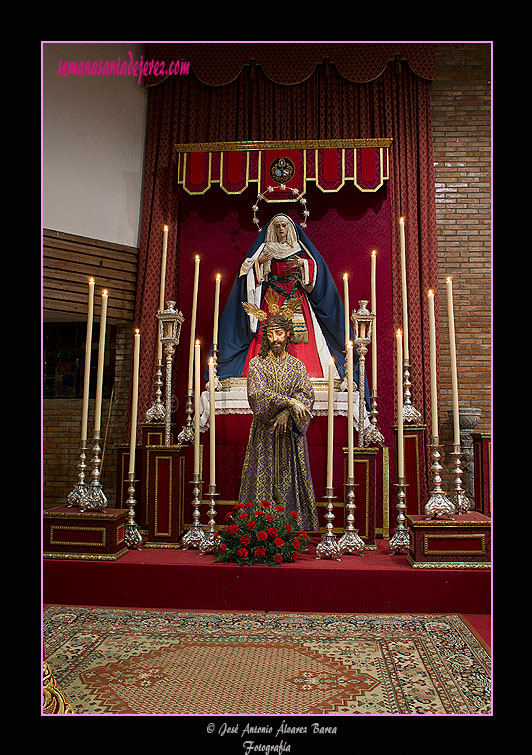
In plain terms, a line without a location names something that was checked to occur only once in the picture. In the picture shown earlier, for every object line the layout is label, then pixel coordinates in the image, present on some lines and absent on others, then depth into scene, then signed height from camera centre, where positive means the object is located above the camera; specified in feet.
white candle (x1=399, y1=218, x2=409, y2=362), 14.76 +2.60
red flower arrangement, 11.39 -2.79
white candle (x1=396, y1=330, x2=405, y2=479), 12.66 -0.49
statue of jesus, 13.55 -1.08
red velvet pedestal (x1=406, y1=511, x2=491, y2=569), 11.02 -2.70
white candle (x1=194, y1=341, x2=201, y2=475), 12.69 -0.26
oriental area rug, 7.11 -3.73
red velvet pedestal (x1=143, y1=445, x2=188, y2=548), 13.76 -2.31
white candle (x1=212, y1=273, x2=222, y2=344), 17.58 +2.52
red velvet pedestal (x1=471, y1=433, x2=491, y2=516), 16.81 -2.11
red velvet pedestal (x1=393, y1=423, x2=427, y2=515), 15.79 -1.82
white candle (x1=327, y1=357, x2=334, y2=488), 11.74 -0.61
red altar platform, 10.77 -3.52
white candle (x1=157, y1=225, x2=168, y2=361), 17.28 +3.41
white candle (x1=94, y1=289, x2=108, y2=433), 12.33 +0.54
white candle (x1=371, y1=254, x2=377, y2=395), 15.20 +1.69
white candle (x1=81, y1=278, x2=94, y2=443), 12.48 +0.54
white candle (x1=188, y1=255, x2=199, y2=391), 17.22 +2.58
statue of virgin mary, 19.07 +3.38
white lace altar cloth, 15.79 -0.23
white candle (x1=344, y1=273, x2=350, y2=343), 14.68 +2.33
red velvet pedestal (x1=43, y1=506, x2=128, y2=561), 11.68 -2.76
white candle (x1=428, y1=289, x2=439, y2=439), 11.38 +0.70
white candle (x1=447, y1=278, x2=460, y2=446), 11.65 +0.50
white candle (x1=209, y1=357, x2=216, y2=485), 12.06 -0.66
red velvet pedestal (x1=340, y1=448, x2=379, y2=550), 13.92 -2.20
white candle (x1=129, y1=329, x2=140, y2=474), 12.78 -0.29
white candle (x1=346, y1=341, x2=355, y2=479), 12.17 -0.85
